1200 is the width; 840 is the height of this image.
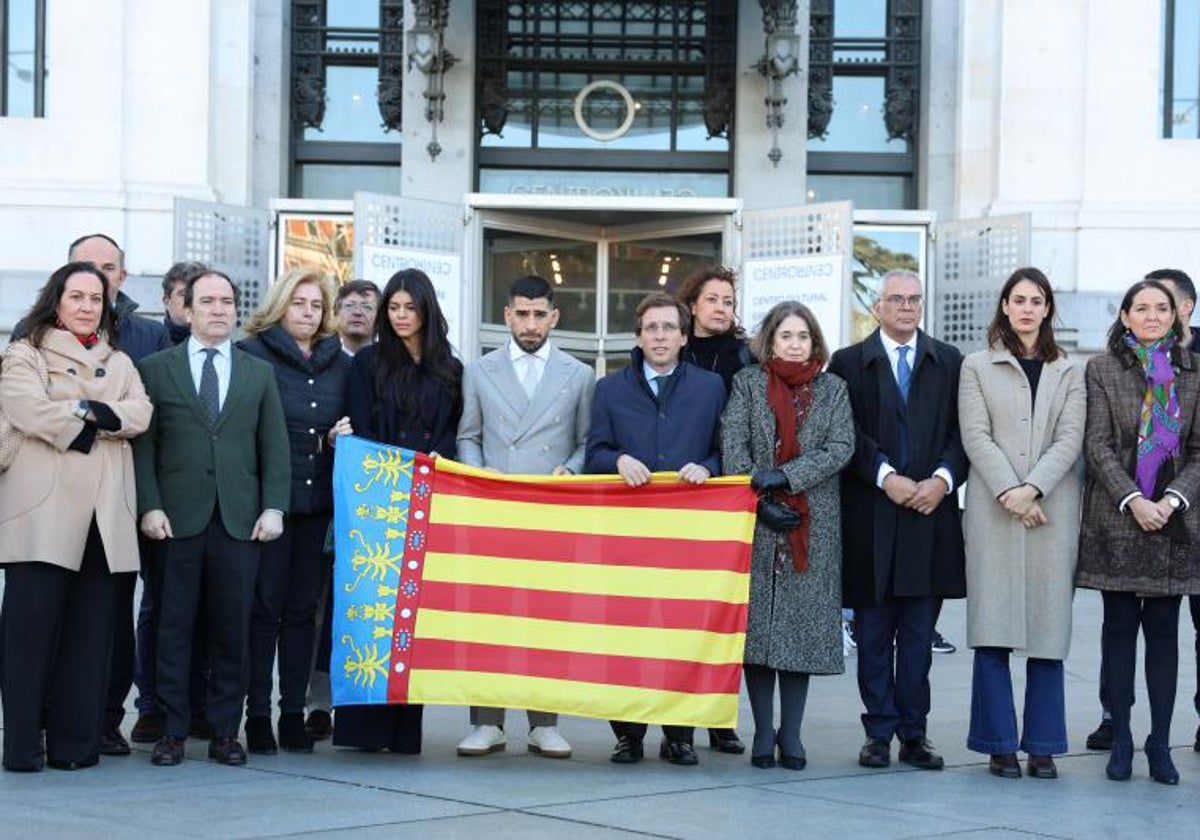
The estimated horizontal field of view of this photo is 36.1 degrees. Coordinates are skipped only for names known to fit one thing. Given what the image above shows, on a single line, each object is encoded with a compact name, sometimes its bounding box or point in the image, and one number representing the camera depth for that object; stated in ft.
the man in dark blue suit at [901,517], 26.58
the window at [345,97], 64.54
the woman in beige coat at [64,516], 25.04
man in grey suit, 27.22
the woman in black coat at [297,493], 27.20
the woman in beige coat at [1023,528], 26.25
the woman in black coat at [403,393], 27.12
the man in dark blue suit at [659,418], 26.68
